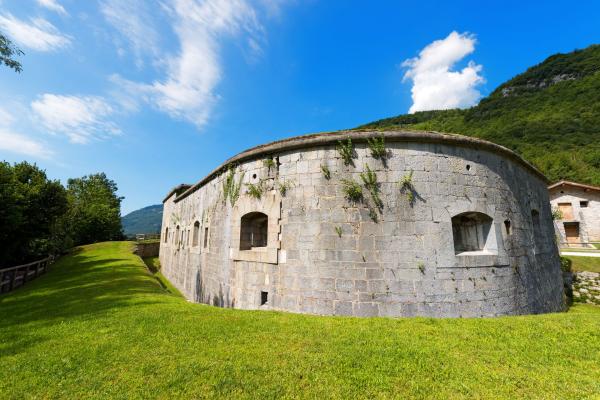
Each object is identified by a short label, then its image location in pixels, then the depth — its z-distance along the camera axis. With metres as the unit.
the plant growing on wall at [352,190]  6.19
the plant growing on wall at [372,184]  6.12
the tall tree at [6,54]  8.13
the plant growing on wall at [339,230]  6.17
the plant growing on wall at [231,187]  8.24
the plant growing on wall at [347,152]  6.45
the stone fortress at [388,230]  5.80
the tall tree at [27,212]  11.77
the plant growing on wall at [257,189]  7.50
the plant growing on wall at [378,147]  6.32
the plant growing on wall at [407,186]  6.09
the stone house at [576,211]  23.17
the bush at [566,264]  12.07
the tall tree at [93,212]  28.65
